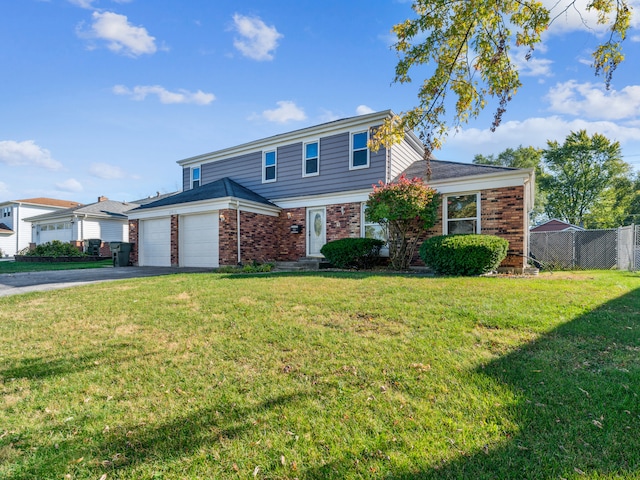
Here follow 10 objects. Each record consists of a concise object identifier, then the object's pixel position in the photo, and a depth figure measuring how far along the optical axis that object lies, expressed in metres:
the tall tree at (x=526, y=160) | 32.78
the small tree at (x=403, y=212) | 9.55
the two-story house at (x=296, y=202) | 10.59
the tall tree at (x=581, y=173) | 29.36
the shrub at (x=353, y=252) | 10.67
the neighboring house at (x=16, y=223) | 28.70
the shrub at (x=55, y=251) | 17.91
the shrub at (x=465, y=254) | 8.08
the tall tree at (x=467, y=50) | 4.23
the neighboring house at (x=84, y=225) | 21.98
